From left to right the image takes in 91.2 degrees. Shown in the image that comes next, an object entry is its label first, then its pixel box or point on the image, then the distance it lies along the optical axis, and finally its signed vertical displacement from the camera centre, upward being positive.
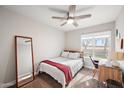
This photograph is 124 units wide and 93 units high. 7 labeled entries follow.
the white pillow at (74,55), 3.08 -0.53
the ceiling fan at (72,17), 1.55 +0.79
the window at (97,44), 2.84 +0.04
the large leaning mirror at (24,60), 1.91 -0.52
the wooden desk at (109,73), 1.51 -0.75
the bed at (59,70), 1.76 -0.86
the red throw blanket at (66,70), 1.83 -0.79
